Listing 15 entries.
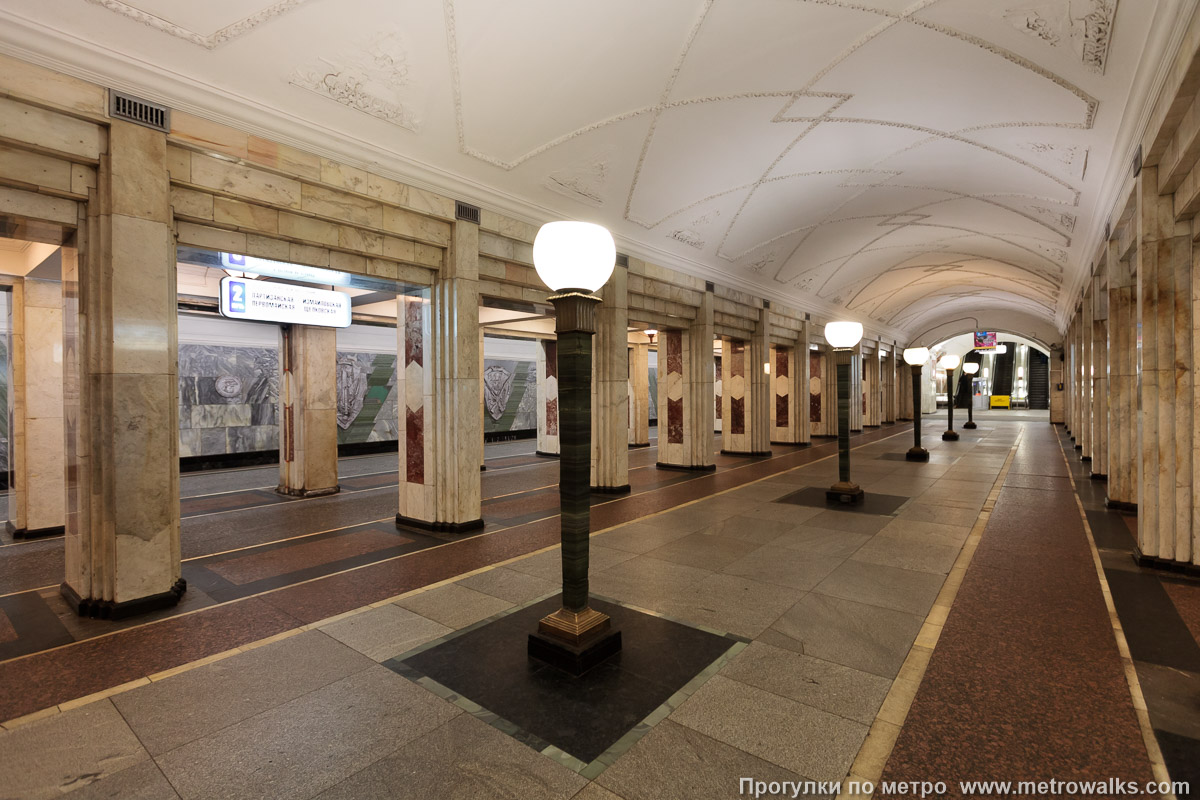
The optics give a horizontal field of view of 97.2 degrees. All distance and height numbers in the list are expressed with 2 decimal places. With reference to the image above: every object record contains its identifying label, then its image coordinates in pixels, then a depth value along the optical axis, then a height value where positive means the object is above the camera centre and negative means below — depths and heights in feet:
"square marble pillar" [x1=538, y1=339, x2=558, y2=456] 45.73 -0.69
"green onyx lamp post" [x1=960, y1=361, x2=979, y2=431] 58.80 +2.08
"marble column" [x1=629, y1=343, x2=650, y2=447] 50.96 -0.28
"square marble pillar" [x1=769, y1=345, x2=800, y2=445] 52.37 -0.20
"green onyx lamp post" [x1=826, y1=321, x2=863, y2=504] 24.58 -0.26
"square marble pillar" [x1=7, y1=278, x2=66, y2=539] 20.63 -0.74
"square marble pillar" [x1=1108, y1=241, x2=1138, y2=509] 21.20 +0.15
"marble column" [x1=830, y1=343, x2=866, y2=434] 58.59 -0.28
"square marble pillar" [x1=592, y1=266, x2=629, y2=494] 28.66 +0.23
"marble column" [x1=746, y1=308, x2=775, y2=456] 43.73 +0.43
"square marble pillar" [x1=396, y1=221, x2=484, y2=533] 20.86 -0.18
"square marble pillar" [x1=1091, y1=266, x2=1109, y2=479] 28.94 +0.66
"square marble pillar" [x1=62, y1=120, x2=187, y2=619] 13.08 +0.12
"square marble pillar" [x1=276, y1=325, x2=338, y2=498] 29.22 -1.09
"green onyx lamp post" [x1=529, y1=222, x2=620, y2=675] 9.91 -0.59
